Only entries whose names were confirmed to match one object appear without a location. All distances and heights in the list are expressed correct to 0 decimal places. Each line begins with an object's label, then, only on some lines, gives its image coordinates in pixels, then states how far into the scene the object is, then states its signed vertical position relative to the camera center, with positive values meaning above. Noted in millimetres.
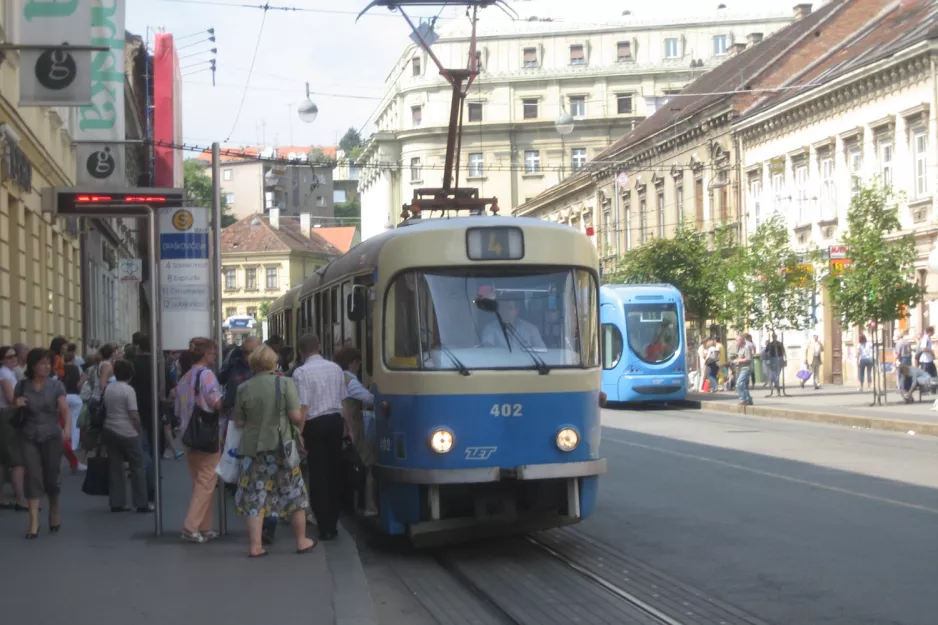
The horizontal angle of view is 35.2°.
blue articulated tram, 37688 -149
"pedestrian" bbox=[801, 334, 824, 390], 44844 -721
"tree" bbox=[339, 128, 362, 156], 170675 +24016
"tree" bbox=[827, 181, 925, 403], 32250 +1288
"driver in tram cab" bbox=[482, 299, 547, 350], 11844 +83
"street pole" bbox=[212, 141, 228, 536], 17047 +1282
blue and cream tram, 11547 -281
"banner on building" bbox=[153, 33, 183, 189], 49188 +8661
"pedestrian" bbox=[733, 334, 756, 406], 34241 -948
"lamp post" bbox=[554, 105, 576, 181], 85219 +12854
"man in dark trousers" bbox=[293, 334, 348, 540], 12281 -674
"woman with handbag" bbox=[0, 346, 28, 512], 12984 -741
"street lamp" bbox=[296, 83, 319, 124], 58219 +9464
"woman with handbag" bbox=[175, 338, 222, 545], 12188 -706
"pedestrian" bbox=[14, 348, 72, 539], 12633 -668
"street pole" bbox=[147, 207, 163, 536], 12359 -455
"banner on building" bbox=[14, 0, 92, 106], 17375 +3436
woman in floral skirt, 11312 -748
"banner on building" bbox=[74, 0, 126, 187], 25922 +4371
